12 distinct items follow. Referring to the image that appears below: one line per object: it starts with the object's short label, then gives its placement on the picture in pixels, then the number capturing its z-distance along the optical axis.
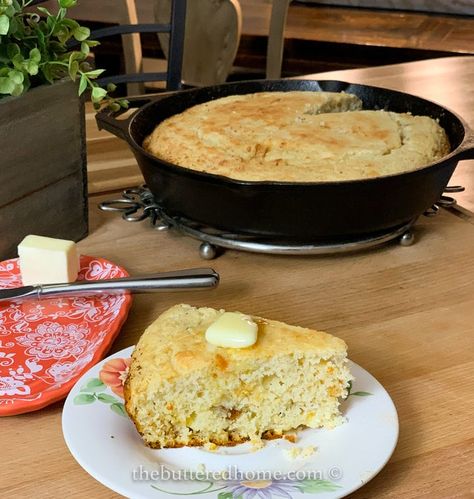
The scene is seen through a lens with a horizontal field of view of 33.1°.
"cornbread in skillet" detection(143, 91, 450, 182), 1.11
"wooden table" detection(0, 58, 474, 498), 0.72
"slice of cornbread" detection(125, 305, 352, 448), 0.73
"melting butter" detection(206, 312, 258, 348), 0.74
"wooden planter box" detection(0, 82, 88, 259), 1.05
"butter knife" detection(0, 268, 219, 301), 0.97
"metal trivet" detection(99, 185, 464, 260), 1.10
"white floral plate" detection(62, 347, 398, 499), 0.66
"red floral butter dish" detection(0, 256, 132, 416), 0.81
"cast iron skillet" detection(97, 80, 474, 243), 1.00
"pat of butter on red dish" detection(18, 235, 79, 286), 0.98
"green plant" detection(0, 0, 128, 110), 0.99
